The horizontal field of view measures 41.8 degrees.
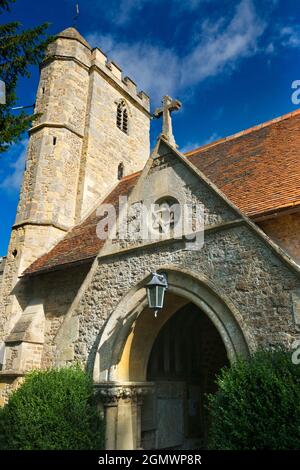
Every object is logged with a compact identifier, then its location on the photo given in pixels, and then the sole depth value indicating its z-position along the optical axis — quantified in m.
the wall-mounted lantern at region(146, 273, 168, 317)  6.43
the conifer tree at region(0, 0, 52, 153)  7.43
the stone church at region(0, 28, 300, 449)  5.98
